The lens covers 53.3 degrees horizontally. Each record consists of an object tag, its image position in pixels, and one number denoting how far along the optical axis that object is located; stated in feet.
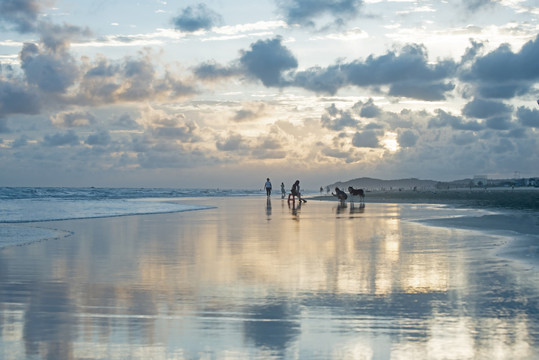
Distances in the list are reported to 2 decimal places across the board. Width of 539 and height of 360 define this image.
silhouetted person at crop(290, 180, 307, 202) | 149.68
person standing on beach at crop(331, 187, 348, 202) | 142.52
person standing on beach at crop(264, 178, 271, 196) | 204.33
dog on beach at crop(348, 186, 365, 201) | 157.75
